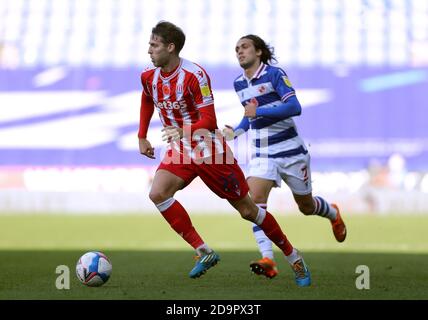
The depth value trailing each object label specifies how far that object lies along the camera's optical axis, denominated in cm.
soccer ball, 1461
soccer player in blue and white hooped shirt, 1691
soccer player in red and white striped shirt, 1511
